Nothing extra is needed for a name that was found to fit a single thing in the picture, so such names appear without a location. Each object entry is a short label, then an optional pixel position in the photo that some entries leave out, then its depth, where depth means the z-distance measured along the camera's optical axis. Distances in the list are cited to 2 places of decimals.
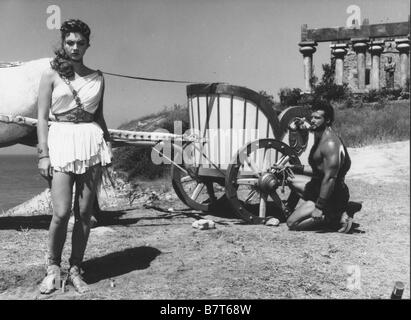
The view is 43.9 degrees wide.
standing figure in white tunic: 3.48
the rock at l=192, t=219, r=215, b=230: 5.85
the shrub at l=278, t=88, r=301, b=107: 14.87
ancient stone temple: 16.98
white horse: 5.62
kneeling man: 5.33
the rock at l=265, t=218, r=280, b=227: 5.97
